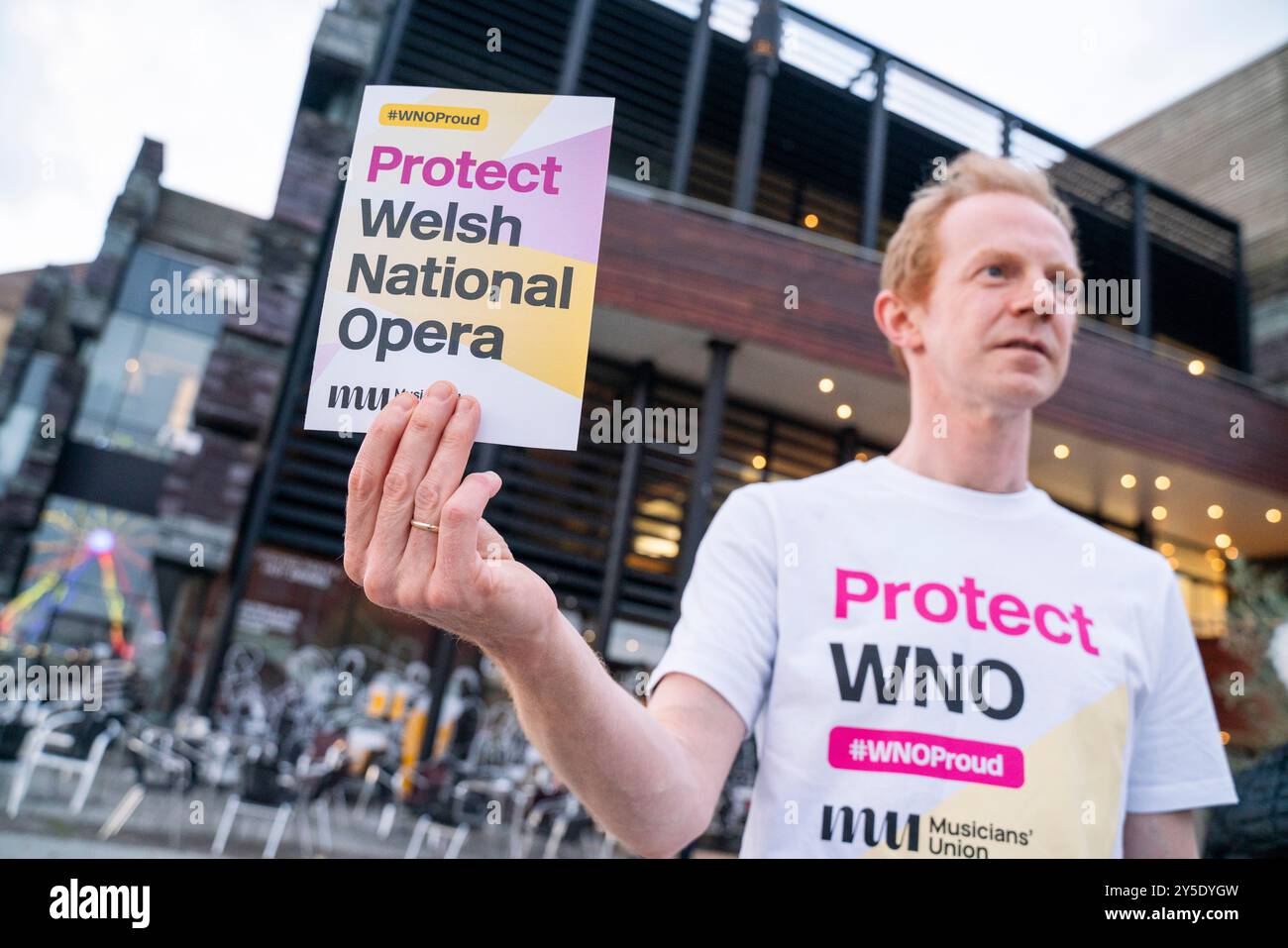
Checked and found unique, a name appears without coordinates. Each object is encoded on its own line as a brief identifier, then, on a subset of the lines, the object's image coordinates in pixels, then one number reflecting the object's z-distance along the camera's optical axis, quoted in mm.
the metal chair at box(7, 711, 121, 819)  6184
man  1188
